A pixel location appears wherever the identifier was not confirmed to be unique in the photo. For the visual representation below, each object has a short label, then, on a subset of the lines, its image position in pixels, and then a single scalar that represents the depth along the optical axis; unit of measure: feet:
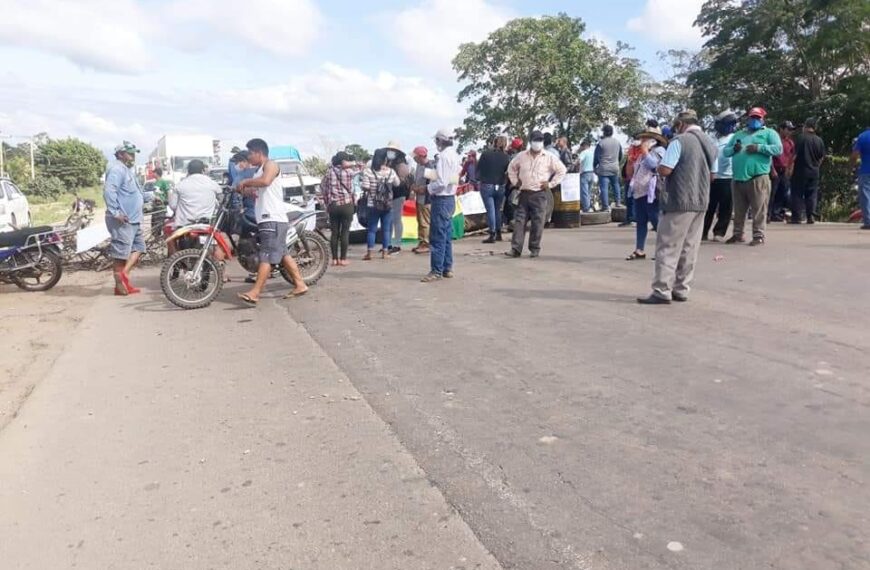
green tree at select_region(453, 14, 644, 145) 93.04
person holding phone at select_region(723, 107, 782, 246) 33.35
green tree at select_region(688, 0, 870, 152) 66.49
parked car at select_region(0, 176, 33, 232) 56.18
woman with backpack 37.42
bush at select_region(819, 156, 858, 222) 50.52
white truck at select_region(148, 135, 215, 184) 103.40
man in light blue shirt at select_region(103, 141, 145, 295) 30.71
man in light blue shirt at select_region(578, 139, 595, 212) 50.67
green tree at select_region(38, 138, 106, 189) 194.80
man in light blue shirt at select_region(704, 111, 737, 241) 34.76
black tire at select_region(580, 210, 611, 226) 50.26
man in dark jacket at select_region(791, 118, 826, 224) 41.37
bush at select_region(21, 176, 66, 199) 161.68
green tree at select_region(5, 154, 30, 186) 168.25
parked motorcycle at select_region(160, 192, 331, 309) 27.37
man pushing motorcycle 26.91
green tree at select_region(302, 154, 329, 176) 126.93
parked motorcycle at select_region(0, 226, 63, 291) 33.12
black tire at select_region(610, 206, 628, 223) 51.11
